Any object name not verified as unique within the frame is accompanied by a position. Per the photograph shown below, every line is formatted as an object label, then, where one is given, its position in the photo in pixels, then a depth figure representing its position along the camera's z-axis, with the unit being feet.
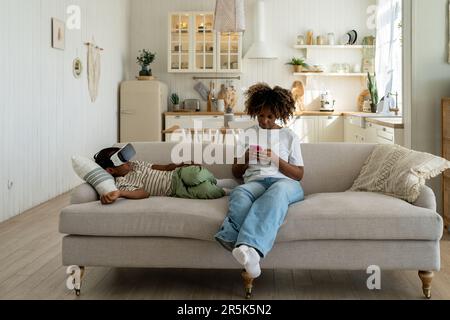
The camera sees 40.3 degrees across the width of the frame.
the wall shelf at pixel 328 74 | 29.89
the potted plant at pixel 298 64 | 30.27
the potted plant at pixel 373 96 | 26.89
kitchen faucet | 24.55
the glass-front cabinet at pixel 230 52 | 30.37
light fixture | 21.72
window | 25.77
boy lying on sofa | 11.19
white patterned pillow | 10.80
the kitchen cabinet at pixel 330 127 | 29.30
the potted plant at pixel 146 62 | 29.78
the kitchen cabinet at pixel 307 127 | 29.37
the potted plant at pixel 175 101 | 30.81
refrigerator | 28.76
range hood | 29.40
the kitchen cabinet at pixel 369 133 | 17.39
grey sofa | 9.86
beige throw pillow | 10.70
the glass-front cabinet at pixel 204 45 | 30.35
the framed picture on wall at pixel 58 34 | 20.59
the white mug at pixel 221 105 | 30.32
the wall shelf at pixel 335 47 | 29.94
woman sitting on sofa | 9.30
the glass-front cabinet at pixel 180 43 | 30.32
